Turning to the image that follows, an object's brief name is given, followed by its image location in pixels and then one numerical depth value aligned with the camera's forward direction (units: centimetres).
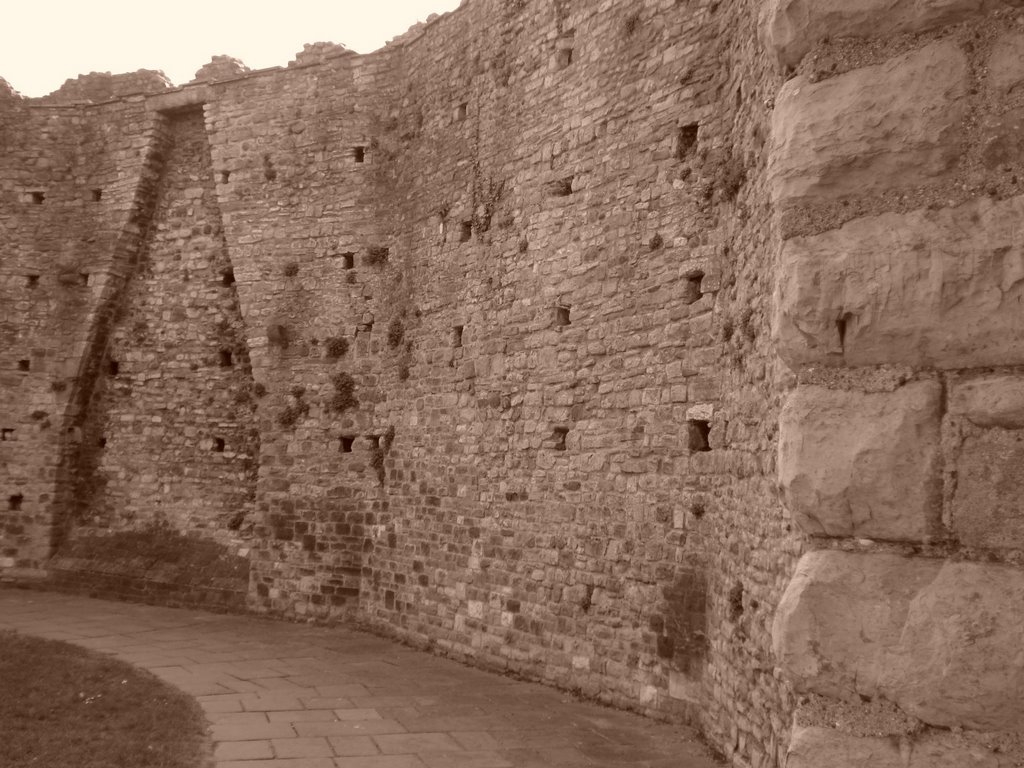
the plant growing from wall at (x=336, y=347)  1263
